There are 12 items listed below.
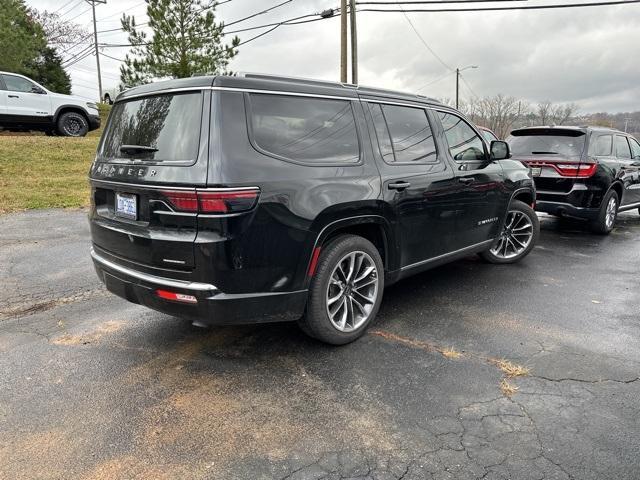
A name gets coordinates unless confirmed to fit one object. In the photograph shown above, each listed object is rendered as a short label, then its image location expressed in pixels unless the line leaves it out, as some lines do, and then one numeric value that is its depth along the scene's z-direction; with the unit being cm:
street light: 4042
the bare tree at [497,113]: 4834
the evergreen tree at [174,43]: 1791
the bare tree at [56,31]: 3338
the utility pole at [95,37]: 4097
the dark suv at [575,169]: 709
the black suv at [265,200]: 280
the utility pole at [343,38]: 1866
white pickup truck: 1262
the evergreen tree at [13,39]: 1777
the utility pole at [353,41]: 1881
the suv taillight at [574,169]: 702
